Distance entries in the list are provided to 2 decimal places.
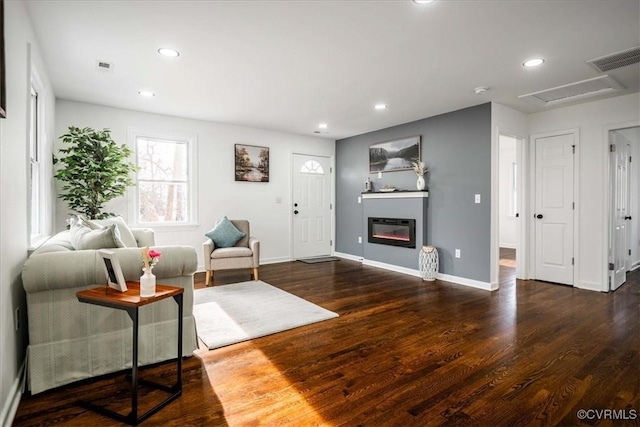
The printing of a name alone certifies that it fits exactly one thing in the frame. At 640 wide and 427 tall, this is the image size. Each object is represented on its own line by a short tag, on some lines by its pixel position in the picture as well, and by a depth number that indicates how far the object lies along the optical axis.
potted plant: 3.87
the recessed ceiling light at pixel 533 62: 3.09
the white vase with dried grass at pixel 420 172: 5.10
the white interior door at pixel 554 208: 4.57
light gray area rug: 2.86
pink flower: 1.89
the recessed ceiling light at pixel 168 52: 2.90
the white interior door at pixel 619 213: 4.31
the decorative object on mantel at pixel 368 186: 6.12
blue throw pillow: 4.82
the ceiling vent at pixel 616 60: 2.94
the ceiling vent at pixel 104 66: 3.20
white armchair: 4.54
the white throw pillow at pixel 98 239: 2.28
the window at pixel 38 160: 3.06
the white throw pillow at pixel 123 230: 2.92
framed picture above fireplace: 5.35
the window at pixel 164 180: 4.99
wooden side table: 1.68
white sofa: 1.91
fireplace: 5.29
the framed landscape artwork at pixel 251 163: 5.79
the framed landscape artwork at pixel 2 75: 1.52
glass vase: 1.79
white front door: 6.54
